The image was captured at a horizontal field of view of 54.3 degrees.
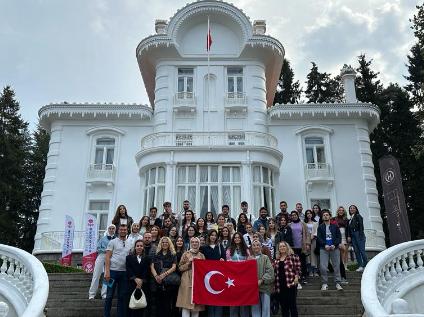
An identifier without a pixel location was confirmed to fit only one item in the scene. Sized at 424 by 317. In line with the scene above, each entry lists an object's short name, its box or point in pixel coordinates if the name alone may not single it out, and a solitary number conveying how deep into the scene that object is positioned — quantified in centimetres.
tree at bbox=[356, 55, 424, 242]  2550
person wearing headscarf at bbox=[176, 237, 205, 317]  748
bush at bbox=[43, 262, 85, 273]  1320
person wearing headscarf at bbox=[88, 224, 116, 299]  888
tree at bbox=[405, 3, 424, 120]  3132
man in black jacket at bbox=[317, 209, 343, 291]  963
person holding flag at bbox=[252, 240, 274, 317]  758
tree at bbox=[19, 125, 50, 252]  3073
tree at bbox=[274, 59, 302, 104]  3609
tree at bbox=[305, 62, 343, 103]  3497
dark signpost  1307
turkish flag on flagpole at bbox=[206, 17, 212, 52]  2117
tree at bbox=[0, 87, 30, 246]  2650
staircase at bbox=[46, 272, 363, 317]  823
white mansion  1859
